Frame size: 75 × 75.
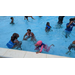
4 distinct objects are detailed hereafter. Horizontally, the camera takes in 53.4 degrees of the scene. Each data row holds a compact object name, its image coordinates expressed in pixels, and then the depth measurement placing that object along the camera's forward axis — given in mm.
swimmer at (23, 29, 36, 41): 4918
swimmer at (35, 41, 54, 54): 4112
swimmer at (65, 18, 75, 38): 5070
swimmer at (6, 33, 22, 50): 4344
